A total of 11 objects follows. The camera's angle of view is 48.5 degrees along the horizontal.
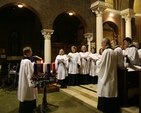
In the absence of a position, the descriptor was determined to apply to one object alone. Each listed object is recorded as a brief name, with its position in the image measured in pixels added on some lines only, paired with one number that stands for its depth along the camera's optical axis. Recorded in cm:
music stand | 377
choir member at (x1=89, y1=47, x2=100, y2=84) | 726
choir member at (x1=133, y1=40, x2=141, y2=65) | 512
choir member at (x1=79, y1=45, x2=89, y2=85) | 723
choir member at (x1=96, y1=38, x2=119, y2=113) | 380
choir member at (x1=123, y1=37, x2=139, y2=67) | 436
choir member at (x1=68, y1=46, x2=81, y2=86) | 707
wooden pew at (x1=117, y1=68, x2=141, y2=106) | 395
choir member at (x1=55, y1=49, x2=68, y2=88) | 708
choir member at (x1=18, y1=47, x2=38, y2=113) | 382
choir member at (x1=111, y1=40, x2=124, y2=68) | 405
